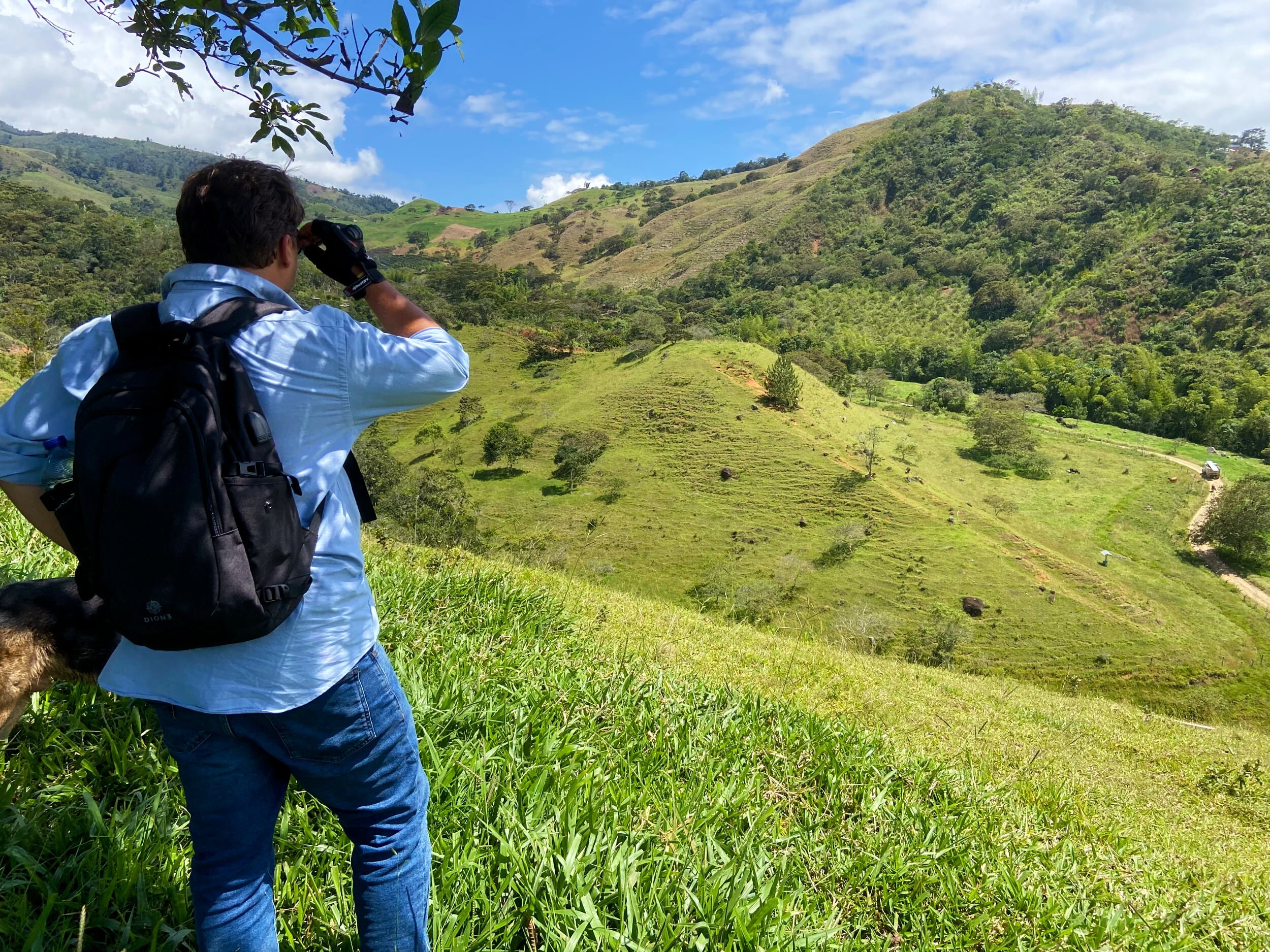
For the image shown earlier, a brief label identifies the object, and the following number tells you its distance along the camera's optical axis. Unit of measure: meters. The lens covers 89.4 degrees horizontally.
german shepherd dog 1.79
